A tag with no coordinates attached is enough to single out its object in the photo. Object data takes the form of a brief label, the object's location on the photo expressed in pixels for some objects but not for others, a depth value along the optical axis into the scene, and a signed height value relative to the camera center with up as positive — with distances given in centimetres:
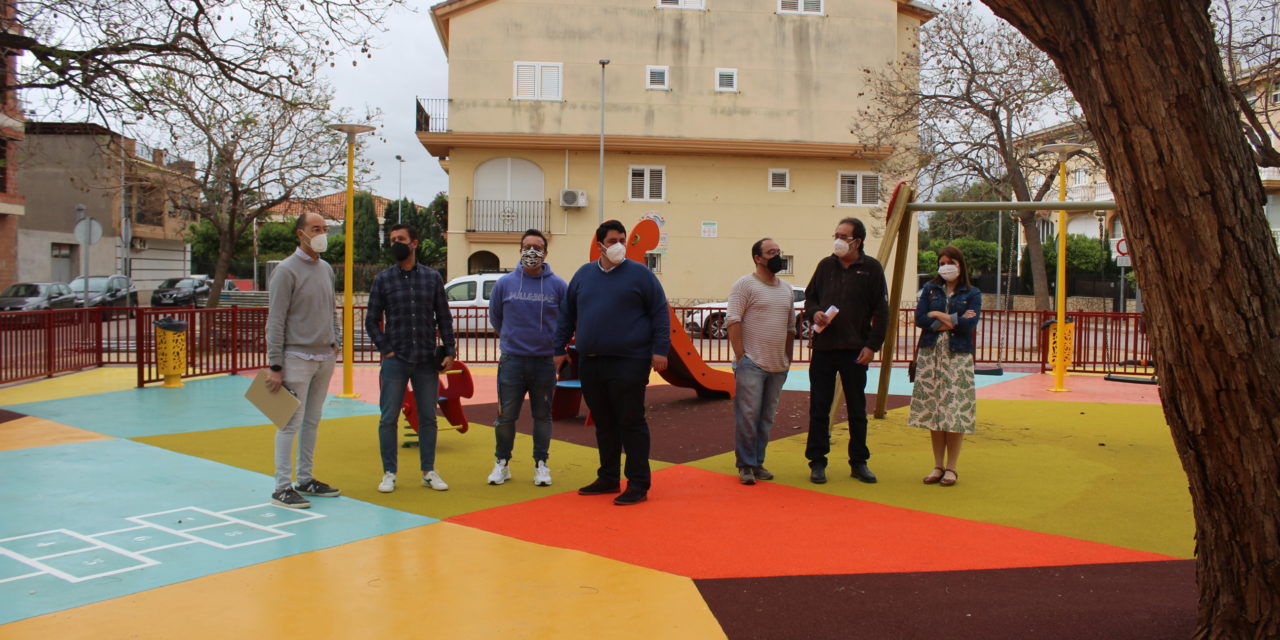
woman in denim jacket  695 -53
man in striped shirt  704 -41
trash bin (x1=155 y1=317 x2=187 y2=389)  1276 -92
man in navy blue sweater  638 -35
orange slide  1091 -100
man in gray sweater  618 -38
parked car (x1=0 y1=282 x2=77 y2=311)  3023 -47
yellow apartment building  2969 +523
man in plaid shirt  664 -36
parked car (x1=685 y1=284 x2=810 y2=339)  1734 -65
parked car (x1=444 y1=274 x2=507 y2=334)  2344 -10
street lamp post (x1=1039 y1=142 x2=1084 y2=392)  1227 +35
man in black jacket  701 -33
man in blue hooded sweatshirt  685 -41
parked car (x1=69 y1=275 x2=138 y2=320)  3484 -25
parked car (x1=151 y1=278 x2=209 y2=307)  3938 -38
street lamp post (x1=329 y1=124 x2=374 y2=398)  1105 +15
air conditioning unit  3005 +290
